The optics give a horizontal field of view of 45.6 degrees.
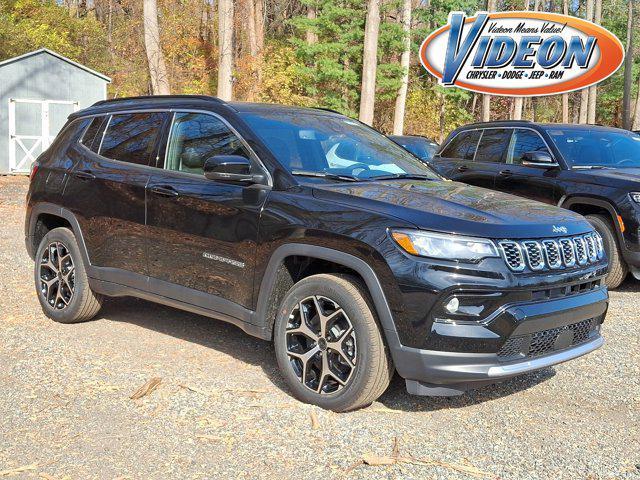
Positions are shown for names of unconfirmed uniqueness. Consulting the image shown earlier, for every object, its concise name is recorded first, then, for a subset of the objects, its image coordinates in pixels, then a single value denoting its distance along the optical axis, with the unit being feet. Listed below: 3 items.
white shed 74.18
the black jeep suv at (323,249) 13.07
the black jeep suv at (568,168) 26.37
